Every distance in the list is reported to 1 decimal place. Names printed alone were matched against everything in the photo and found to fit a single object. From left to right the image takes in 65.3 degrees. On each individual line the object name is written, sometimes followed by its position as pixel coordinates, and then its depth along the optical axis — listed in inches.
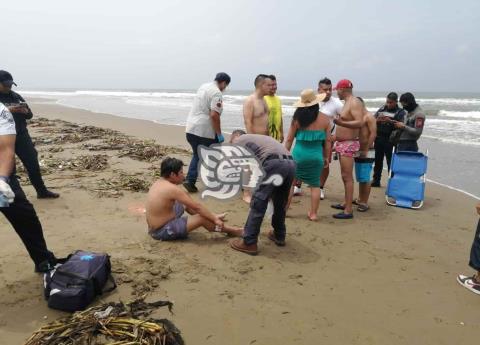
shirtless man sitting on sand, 151.0
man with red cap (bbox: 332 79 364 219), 193.6
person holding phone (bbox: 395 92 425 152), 228.2
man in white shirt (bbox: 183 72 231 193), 220.5
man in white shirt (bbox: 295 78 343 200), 232.1
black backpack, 108.1
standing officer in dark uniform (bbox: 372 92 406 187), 248.2
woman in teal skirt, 179.9
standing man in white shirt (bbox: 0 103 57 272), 104.6
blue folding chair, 217.9
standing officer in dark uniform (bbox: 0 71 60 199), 189.6
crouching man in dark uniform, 145.2
